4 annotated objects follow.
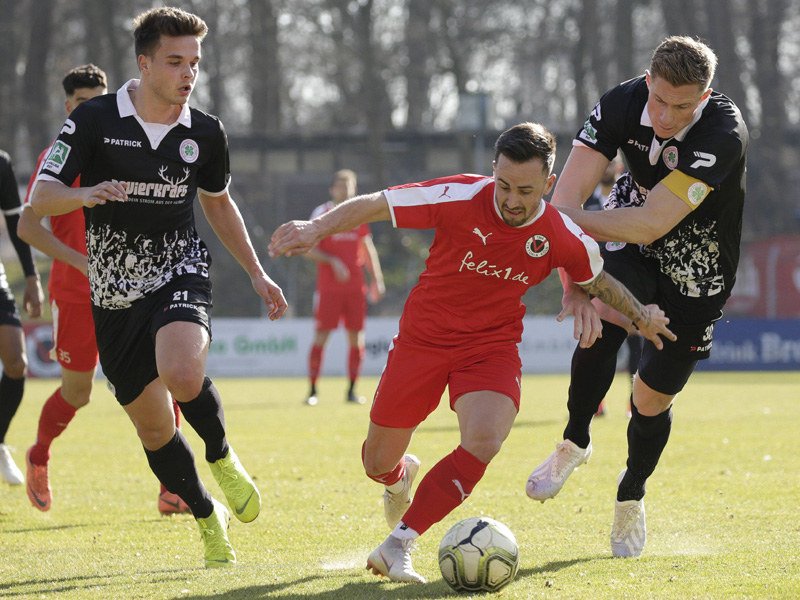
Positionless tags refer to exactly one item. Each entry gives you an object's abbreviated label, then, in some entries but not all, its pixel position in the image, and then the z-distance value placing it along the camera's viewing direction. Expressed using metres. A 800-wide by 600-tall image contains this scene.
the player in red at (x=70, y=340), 13.16
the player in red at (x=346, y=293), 28.56
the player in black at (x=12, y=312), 14.66
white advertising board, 42.03
